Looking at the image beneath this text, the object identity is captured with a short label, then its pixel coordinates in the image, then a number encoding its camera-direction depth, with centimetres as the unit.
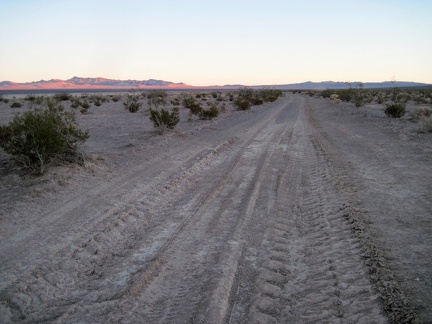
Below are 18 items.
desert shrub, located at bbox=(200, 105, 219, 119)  2512
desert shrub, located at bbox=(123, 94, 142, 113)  3400
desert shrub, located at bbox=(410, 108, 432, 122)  2189
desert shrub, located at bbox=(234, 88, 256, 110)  3406
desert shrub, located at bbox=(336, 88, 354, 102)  4990
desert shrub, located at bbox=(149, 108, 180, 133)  1747
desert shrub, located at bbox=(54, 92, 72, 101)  4894
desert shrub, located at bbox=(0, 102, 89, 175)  917
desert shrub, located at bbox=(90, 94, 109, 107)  4324
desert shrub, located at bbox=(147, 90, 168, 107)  4336
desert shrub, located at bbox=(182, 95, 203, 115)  2570
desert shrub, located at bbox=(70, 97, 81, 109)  3780
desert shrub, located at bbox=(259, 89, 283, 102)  5459
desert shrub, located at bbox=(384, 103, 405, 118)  2383
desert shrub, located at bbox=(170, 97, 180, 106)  4210
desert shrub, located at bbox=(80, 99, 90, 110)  3556
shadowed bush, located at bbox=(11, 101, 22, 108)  3653
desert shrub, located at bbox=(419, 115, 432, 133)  1674
